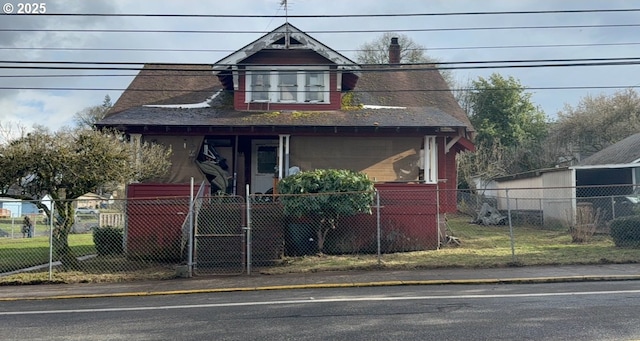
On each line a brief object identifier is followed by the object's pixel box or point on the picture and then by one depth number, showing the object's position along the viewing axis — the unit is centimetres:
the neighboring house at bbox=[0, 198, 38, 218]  4091
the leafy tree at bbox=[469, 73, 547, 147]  3797
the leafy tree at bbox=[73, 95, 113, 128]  5148
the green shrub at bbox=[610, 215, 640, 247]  1371
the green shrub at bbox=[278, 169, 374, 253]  1291
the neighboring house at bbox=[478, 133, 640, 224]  1952
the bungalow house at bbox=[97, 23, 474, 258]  1555
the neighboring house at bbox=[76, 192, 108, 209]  3791
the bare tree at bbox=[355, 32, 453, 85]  4009
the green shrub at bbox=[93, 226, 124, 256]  1481
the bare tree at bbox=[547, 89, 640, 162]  3412
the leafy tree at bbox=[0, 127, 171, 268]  1120
